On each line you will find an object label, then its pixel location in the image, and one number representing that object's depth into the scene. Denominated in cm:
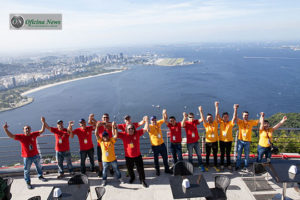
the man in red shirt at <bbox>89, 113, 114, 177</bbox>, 424
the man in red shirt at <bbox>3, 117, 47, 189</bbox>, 404
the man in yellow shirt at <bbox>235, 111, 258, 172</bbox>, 426
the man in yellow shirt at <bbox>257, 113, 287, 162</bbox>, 417
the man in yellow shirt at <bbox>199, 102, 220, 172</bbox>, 437
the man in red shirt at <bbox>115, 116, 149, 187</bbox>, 391
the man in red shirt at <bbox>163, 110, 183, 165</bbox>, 432
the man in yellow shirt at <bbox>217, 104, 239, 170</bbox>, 433
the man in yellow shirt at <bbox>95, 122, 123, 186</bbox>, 390
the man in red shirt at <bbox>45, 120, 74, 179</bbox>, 422
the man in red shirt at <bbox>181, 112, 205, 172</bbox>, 434
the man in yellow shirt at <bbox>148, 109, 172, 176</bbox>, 422
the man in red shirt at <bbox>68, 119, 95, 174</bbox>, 423
